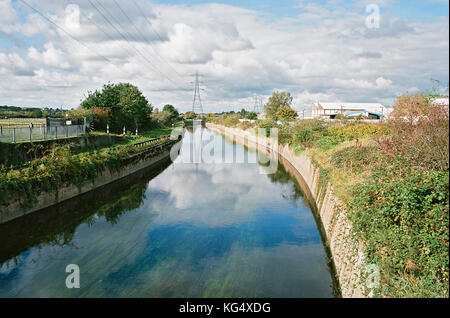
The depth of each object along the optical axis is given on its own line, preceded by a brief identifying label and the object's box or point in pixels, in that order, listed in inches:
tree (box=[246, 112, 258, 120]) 3160.4
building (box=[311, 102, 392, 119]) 2372.5
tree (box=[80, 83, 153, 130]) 1376.7
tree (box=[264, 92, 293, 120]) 3154.5
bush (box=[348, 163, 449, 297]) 211.6
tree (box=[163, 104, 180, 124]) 4335.9
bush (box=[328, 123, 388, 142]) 828.5
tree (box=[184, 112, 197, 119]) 5569.9
